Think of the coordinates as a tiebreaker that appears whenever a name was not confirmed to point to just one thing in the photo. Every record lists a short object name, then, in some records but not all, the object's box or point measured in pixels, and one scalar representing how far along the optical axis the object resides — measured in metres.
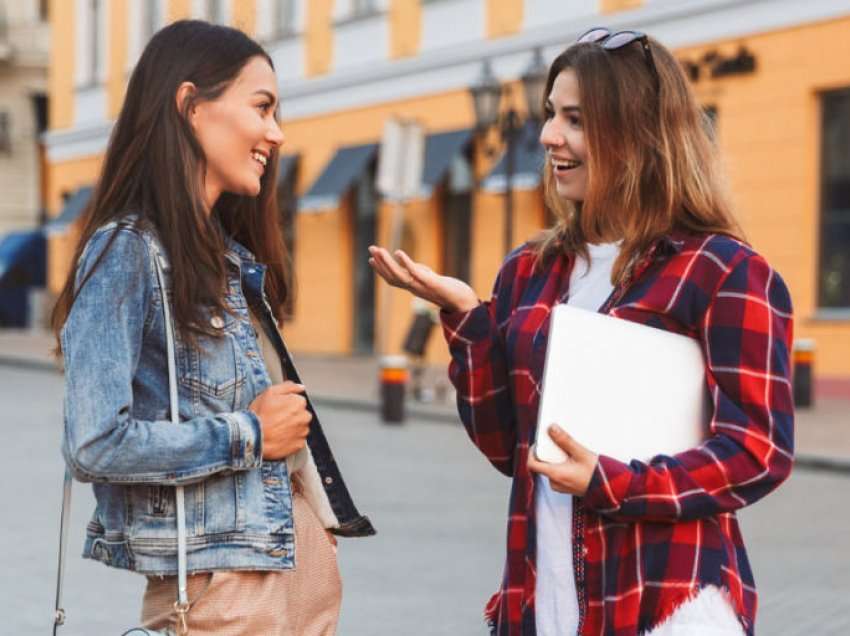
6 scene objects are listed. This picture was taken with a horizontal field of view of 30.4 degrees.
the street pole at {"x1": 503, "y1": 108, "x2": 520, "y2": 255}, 15.74
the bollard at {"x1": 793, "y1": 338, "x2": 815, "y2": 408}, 15.04
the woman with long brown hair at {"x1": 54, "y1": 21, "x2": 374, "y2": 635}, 2.47
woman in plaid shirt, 2.50
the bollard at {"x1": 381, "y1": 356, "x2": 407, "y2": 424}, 14.82
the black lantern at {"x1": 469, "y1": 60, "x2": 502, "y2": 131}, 16.33
